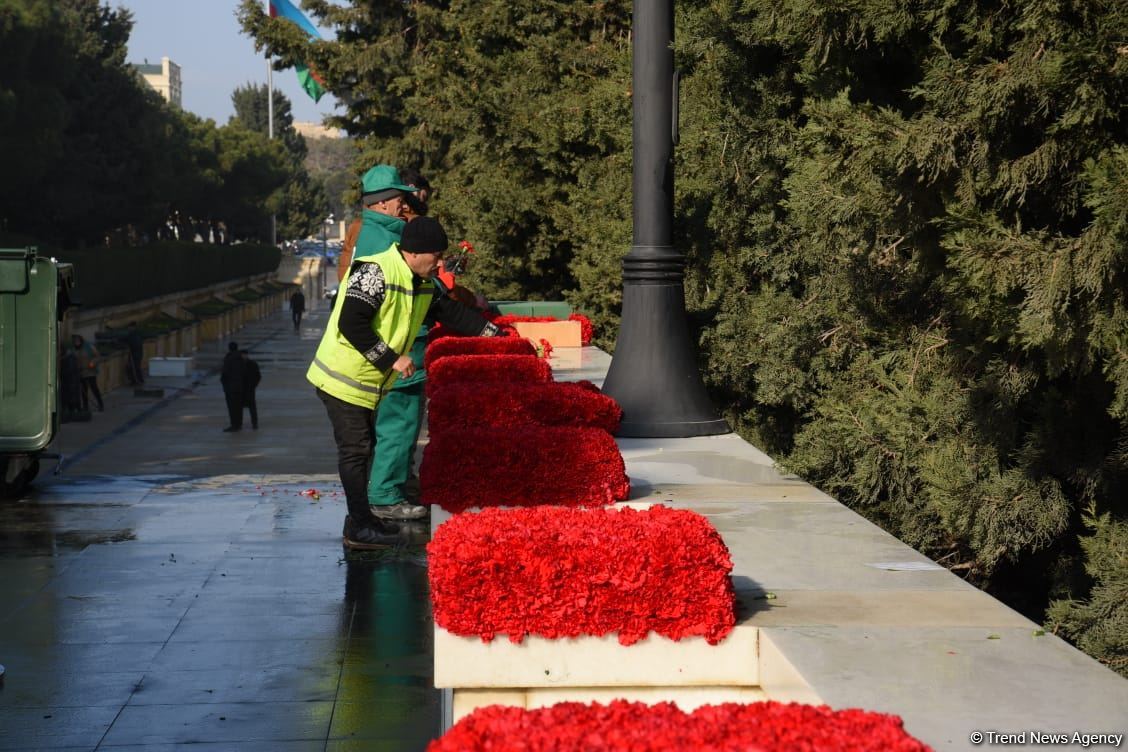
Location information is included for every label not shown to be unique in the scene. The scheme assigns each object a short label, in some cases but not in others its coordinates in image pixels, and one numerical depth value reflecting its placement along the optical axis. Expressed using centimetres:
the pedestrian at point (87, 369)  2956
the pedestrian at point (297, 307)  6475
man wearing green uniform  825
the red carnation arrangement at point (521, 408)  734
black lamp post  871
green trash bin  1463
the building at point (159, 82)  19738
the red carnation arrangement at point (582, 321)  1635
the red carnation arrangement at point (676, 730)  276
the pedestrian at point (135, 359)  3719
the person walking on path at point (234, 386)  2636
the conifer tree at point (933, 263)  625
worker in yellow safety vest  716
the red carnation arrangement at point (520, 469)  618
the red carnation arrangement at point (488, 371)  852
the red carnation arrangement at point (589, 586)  444
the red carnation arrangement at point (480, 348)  981
